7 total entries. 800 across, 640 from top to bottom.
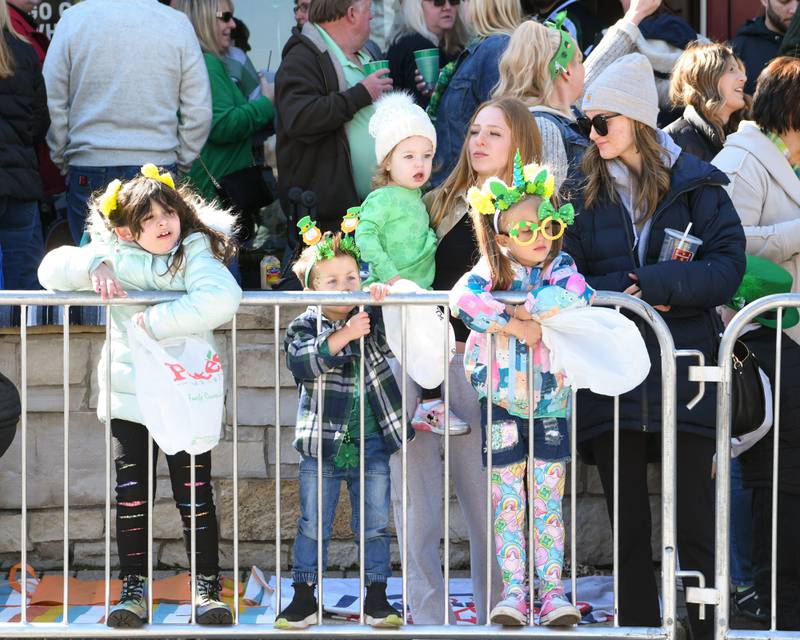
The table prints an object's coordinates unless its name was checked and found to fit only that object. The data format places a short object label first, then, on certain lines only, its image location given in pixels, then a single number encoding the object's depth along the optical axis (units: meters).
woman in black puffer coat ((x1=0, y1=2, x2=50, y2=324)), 13.90
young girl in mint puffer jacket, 10.81
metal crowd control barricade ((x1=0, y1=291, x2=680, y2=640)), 10.70
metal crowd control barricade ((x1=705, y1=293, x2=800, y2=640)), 10.80
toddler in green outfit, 11.37
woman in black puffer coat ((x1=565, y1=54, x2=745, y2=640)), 11.20
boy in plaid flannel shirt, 10.97
